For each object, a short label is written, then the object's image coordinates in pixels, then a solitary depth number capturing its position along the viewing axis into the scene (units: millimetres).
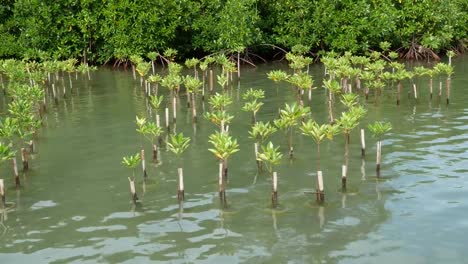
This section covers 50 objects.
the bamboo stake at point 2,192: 7187
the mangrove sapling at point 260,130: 8422
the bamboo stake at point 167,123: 10783
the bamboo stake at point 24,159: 8680
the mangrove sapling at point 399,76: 12781
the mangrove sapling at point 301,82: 11578
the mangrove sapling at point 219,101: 10148
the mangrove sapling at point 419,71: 13352
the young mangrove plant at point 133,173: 7242
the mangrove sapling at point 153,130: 8797
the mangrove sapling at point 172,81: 12391
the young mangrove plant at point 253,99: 10312
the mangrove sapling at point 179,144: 7781
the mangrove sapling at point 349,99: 10226
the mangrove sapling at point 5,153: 7466
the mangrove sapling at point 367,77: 13016
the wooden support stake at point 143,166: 8089
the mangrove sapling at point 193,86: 11794
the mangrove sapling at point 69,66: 15328
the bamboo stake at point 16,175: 7910
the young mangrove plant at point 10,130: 7991
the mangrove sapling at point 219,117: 9094
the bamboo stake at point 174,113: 11484
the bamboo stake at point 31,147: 9704
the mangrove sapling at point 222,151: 7177
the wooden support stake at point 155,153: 9109
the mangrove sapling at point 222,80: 12933
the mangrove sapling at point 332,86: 10945
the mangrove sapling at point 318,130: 7746
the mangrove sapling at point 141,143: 8128
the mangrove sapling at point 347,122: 8281
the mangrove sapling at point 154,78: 12739
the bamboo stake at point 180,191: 7270
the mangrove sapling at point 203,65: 14777
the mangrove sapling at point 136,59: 15883
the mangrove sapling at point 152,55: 16812
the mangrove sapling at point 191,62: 15344
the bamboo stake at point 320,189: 7051
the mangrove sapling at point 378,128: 8664
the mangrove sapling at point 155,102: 10789
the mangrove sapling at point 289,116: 8617
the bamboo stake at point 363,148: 8916
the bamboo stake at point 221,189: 7154
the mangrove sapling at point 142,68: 14188
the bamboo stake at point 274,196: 7045
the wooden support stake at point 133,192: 7217
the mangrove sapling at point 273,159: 7066
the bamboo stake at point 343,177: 7502
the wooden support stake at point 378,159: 8016
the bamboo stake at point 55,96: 14164
